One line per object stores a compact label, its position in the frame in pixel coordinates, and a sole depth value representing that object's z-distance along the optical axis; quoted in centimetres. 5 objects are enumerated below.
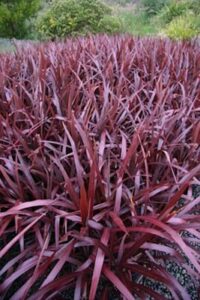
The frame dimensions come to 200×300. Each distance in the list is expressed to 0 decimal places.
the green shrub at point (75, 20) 1005
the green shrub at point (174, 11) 1527
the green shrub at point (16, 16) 1091
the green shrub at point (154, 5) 1791
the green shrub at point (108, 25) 998
